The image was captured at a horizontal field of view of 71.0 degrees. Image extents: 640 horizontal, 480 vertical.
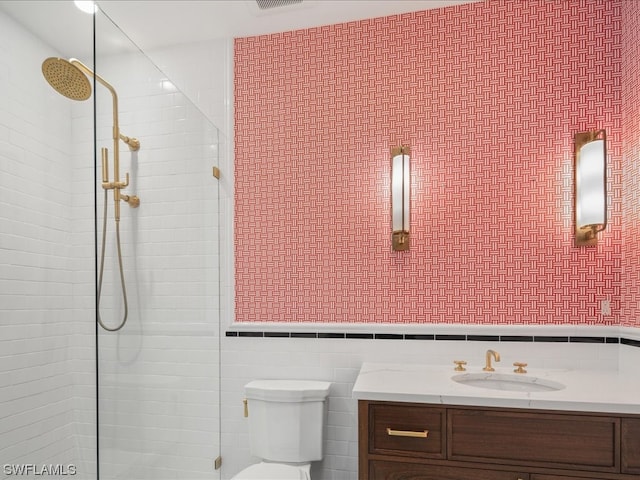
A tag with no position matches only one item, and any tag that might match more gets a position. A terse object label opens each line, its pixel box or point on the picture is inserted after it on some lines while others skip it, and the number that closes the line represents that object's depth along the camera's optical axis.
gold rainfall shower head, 1.69
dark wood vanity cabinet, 1.46
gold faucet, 1.84
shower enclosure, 1.64
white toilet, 2.00
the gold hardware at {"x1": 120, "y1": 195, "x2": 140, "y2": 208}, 1.80
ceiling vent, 2.08
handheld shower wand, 1.66
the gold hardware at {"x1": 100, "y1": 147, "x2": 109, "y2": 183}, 1.69
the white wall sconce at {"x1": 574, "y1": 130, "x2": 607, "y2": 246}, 1.87
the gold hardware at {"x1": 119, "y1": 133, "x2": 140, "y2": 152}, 1.81
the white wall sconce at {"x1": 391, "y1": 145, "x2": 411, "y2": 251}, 2.12
